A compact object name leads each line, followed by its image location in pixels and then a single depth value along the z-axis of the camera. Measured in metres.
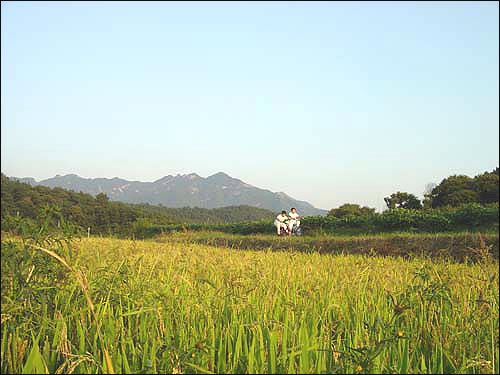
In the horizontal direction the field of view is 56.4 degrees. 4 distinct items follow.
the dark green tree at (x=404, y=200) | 31.02
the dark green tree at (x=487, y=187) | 29.35
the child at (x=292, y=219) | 21.28
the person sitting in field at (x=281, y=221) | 22.05
